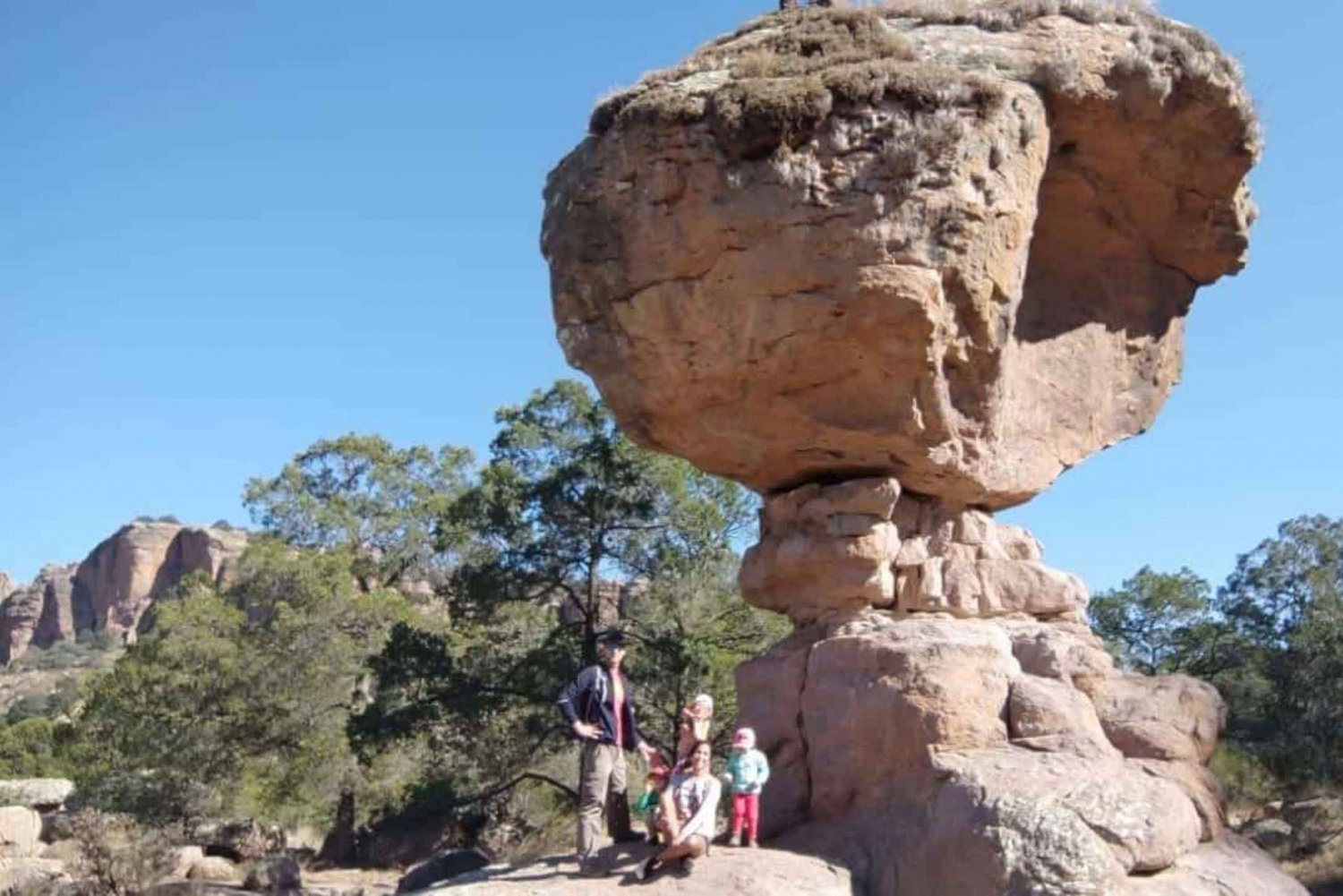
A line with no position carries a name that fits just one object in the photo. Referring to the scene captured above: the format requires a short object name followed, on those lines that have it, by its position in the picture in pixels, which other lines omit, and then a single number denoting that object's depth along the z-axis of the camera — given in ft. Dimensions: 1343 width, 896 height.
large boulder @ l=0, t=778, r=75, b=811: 80.07
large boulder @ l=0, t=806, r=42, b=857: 74.79
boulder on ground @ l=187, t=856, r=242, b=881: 62.69
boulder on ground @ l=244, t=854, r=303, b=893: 57.06
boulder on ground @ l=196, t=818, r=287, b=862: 71.05
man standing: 25.08
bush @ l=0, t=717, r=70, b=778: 93.53
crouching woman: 23.13
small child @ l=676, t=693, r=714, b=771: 24.81
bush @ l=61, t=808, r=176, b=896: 53.52
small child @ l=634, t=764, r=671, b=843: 25.03
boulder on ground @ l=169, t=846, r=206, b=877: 61.55
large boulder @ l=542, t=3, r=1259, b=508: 26.76
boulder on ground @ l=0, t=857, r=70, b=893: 56.08
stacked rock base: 23.09
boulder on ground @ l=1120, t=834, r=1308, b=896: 23.09
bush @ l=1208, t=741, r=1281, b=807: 67.15
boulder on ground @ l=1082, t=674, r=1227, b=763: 26.53
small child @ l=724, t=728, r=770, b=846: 24.93
